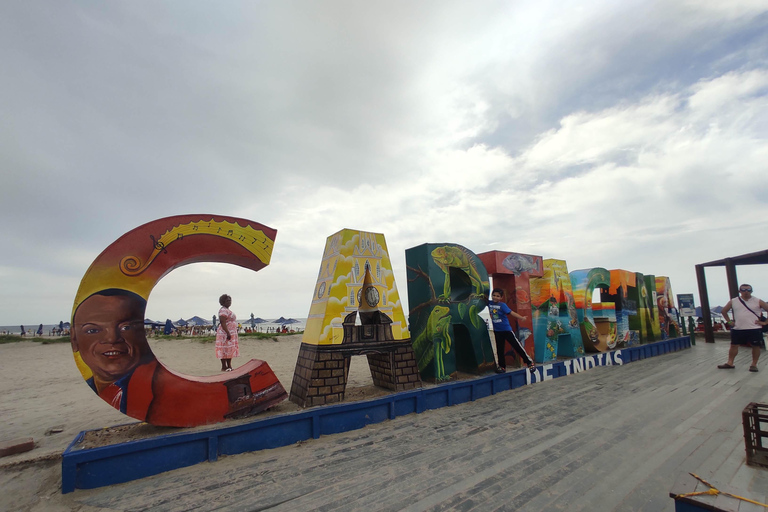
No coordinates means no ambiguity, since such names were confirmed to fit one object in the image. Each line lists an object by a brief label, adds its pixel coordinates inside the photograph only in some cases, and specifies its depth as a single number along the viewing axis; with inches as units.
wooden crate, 139.4
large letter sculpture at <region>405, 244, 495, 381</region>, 279.1
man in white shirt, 318.3
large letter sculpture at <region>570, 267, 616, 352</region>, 411.5
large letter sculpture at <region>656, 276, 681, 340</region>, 557.3
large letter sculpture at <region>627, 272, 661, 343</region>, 485.7
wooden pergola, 563.8
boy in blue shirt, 313.7
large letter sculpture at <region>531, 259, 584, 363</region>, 364.8
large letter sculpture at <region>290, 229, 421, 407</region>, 220.1
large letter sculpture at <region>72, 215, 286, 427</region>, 162.2
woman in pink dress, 259.0
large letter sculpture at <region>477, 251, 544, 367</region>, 342.0
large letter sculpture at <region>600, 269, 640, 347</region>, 458.3
